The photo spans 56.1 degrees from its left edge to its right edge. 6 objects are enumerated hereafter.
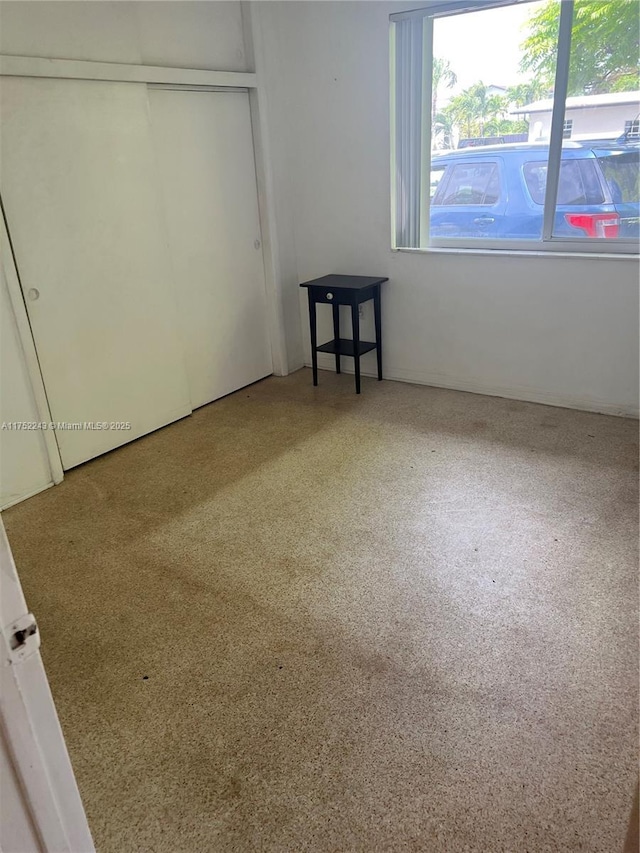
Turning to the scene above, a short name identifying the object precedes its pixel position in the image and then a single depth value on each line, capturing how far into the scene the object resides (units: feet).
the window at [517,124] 10.23
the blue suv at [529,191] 10.63
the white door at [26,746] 2.34
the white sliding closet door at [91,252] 9.15
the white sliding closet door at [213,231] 11.59
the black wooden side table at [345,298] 12.66
